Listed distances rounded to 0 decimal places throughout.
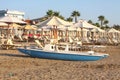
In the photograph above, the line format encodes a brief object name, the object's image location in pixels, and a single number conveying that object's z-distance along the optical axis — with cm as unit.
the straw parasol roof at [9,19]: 3312
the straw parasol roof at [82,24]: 3697
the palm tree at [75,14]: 9938
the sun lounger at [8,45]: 2835
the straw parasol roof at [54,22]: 2988
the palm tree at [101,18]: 10817
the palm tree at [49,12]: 8590
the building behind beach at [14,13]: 7466
